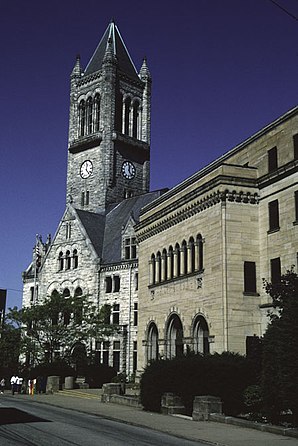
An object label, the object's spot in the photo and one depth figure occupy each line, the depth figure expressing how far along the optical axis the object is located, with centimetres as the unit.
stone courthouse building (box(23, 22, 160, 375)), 7075
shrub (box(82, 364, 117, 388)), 5678
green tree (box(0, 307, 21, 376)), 6481
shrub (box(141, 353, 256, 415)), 2877
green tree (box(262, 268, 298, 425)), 2206
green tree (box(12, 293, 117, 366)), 6047
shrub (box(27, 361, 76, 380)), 5475
